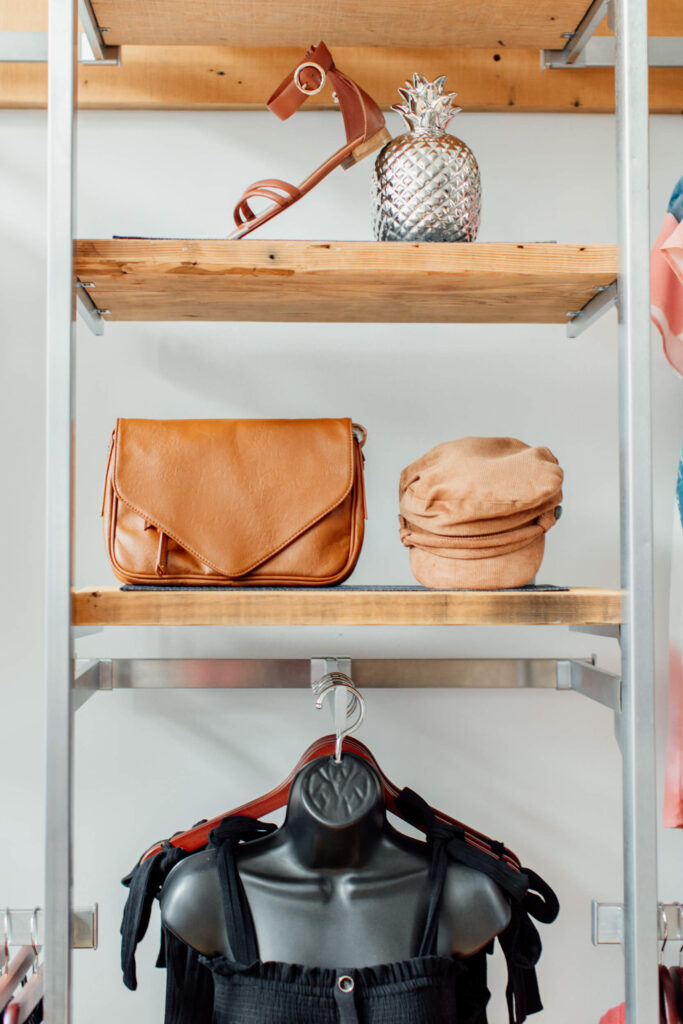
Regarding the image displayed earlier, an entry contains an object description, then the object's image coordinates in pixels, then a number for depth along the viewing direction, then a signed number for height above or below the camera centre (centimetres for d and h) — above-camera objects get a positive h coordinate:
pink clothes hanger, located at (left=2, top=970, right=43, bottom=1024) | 91 -54
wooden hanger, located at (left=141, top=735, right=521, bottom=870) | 97 -34
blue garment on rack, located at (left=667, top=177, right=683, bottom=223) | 111 +46
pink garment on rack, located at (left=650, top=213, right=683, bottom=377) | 109 +33
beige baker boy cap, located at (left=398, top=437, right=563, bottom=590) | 95 +2
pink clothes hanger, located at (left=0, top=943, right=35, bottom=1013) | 94 -53
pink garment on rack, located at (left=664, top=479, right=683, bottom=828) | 109 -25
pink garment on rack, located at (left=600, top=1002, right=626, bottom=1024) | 104 -62
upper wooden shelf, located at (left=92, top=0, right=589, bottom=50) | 110 +72
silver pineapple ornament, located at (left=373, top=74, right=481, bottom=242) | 101 +44
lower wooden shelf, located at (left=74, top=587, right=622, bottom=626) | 91 -8
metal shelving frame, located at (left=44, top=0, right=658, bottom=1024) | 89 +2
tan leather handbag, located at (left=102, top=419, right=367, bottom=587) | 99 +4
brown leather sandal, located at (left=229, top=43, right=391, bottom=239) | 103 +54
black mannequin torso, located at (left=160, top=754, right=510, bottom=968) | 88 -39
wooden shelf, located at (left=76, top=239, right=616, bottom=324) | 95 +32
